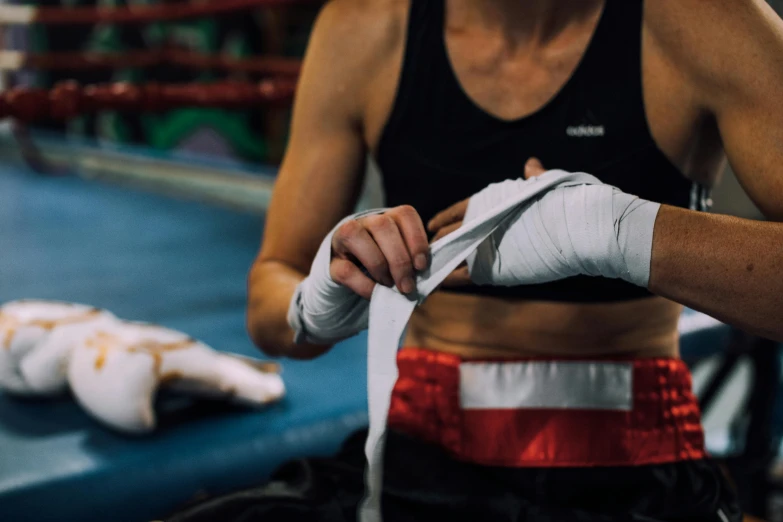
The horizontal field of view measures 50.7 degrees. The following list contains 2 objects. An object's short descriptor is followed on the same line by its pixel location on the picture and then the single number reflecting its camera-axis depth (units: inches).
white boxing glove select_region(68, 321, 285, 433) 40.9
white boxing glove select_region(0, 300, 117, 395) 45.1
